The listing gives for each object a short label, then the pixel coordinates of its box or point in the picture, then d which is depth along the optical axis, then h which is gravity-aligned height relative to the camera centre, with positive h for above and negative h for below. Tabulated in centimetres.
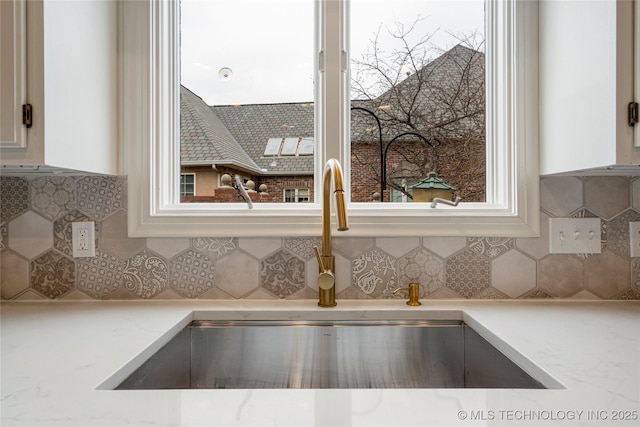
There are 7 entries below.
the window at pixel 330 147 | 133 +22
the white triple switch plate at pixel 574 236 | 132 -8
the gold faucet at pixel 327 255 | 115 -13
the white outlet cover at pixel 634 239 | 131 -9
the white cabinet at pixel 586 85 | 96 +34
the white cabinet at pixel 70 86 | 98 +35
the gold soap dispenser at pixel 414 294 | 126 -26
